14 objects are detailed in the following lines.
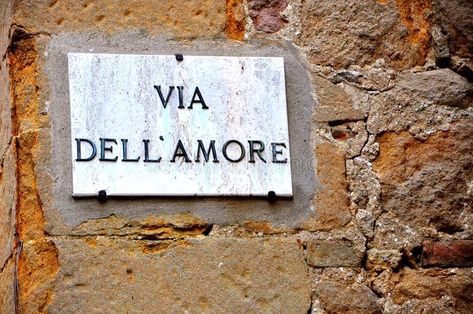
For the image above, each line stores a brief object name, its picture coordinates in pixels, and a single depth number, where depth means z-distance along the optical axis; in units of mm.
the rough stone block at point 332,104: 3211
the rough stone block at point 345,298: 3035
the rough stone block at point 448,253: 3133
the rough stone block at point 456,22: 3339
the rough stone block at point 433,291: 3080
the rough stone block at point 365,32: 3273
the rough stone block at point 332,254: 3066
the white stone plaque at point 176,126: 3016
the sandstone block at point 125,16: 3133
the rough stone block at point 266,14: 3254
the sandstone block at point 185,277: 2910
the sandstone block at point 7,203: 3008
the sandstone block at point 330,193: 3111
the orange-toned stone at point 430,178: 3164
